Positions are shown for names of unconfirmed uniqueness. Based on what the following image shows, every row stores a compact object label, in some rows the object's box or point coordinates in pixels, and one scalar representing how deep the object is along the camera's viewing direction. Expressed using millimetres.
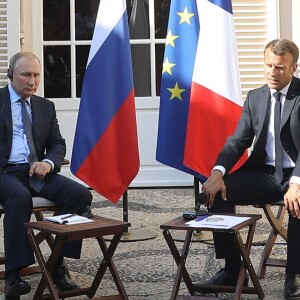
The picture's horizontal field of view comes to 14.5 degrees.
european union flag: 7924
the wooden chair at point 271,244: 6650
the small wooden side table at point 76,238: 5609
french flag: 7868
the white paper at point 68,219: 5883
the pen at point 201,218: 5982
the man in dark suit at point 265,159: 6300
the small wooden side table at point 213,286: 5736
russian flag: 7733
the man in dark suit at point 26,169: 6182
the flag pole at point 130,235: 8167
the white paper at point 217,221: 5691
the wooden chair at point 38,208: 6509
